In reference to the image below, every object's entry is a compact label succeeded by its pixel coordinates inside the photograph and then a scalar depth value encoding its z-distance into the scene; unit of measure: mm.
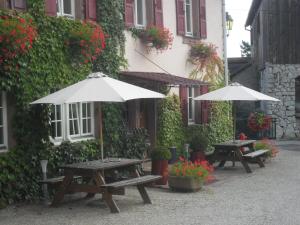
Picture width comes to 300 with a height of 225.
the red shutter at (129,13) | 12820
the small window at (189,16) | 16484
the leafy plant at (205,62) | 16125
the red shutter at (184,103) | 15508
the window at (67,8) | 10969
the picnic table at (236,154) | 13125
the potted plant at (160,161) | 10711
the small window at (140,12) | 14046
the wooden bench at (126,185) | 8312
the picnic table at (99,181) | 8367
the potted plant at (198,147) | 14096
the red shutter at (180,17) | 15349
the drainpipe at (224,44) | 18012
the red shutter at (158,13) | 14156
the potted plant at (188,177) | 10164
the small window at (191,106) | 16578
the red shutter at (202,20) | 16606
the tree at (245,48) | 67625
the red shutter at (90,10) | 11304
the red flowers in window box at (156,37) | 13547
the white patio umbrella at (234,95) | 13273
